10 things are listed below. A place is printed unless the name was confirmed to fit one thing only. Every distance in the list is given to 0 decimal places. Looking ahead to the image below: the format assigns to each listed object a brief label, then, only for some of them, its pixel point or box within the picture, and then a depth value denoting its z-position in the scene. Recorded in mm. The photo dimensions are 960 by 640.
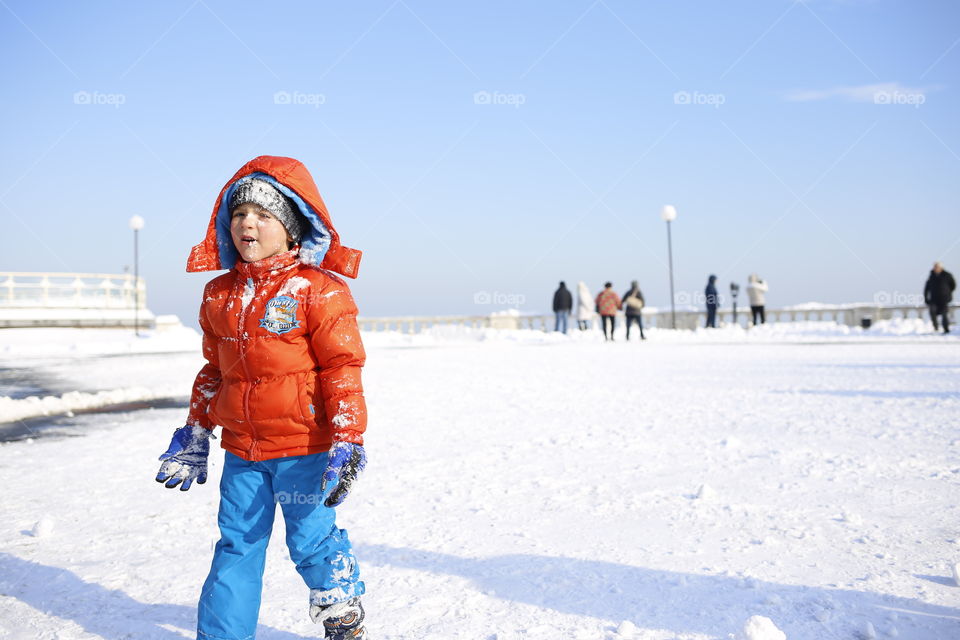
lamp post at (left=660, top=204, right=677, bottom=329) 27125
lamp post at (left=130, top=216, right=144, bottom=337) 29312
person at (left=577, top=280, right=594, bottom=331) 25641
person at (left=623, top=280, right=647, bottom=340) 22406
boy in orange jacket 2297
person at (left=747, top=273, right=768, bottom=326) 25062
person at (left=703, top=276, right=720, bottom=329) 25784
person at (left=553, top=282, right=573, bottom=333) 26016
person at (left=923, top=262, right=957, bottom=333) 19391
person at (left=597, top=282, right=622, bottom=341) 21812
